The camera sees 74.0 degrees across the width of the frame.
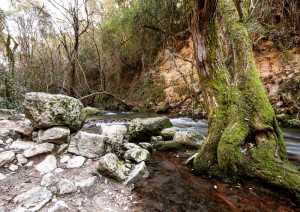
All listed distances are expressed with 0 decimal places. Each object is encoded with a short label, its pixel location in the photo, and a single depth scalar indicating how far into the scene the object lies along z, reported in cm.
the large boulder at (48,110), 302
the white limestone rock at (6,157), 250
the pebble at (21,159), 262
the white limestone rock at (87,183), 225
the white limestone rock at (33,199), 179
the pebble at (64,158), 274
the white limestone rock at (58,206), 179
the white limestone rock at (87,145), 296
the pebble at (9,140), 312
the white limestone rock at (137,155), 307
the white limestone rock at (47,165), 249
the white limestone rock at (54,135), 295
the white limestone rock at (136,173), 248
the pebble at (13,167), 246
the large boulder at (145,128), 431
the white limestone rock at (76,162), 268
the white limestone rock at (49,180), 218
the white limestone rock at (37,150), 272
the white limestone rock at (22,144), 294
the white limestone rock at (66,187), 208
